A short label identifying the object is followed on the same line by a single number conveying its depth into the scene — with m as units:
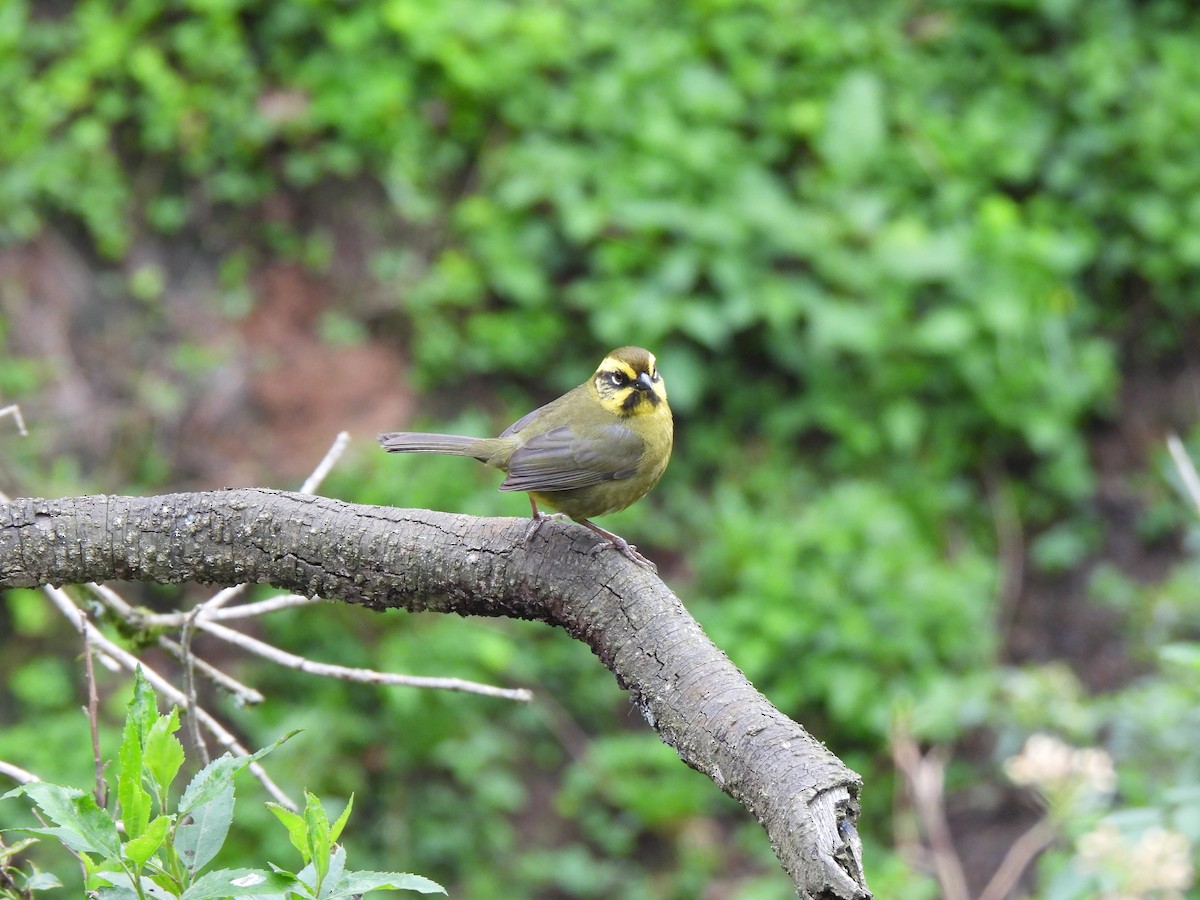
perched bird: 7.62
